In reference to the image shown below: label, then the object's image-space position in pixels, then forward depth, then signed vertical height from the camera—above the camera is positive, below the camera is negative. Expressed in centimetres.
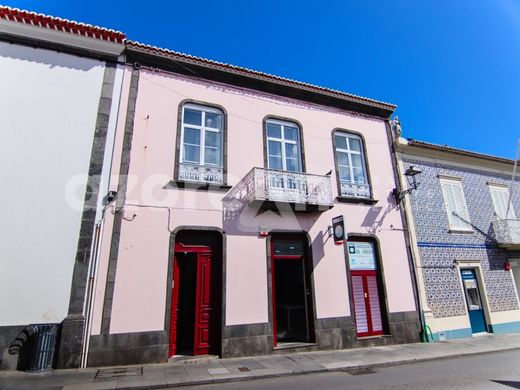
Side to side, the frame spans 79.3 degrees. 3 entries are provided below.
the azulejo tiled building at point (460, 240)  983 +185
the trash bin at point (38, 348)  564 -68
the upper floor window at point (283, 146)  905 +437
